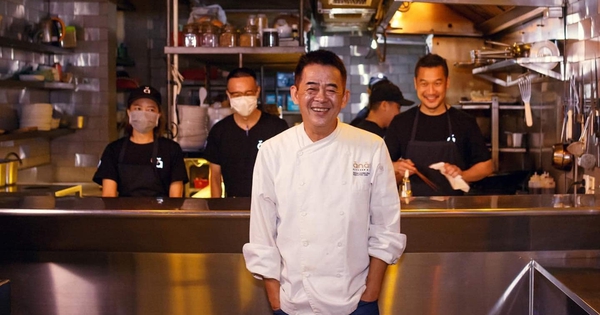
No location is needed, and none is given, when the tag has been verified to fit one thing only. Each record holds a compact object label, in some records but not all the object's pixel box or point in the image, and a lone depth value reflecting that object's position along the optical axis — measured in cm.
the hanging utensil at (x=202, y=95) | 501
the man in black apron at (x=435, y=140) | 353
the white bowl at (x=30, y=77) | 593
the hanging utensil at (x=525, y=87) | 535
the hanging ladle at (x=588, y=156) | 399
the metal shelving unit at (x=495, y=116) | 579
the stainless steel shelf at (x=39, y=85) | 560
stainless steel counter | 271
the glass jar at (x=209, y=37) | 476
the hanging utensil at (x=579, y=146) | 408
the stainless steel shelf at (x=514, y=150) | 570
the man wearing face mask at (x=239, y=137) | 389
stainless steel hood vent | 594
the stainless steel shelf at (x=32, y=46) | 542
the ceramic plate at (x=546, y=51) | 449
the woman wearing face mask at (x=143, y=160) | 361
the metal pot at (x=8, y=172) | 543
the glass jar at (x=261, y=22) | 490
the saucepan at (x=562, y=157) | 439
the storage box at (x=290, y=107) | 849
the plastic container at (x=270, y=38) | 477
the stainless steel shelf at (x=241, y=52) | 466
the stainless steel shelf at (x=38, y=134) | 544
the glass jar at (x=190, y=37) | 475
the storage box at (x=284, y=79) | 841
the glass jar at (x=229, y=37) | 473
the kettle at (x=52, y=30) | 633
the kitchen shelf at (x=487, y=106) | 575
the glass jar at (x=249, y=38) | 475
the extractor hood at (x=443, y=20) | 643
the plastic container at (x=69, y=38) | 681
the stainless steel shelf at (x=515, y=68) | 449
